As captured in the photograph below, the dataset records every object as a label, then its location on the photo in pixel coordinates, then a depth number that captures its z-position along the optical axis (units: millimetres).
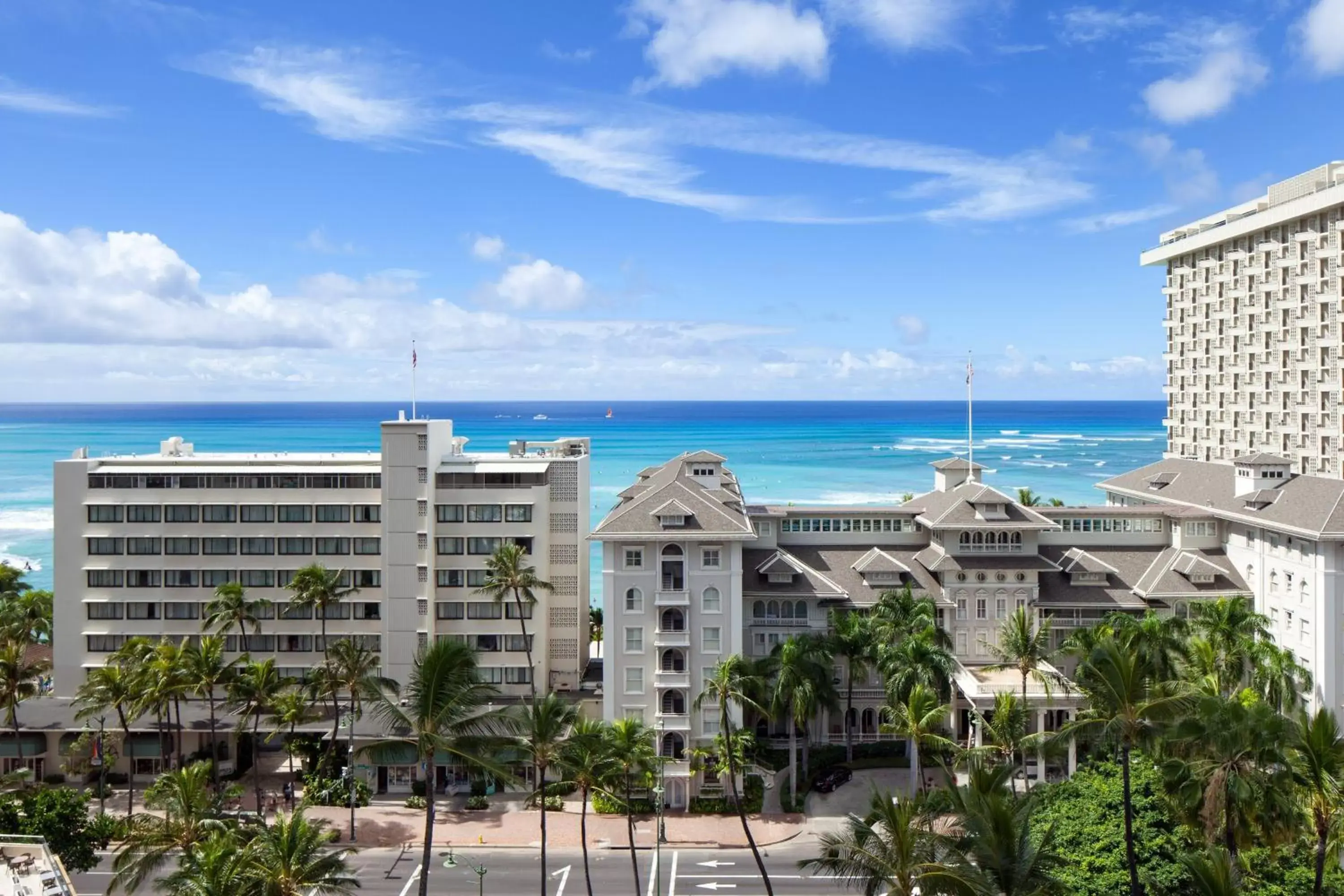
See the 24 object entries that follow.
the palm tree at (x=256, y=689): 52500
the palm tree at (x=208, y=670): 52375
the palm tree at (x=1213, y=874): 29188
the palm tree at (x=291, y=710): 52969
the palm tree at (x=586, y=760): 39344
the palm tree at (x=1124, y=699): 33469
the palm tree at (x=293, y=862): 28734
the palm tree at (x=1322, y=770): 33000
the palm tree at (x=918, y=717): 48250
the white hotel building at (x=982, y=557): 56438
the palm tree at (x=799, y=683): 51125
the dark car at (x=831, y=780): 55438
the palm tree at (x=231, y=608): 56719
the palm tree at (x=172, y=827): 32719
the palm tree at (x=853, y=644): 55281
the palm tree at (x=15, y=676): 52250
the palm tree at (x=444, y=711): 32594
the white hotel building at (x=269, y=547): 62938
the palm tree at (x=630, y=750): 44875
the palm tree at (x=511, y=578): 57719
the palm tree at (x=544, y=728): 37375
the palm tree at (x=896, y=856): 25922
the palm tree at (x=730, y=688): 48656
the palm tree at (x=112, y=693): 50500
